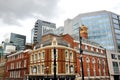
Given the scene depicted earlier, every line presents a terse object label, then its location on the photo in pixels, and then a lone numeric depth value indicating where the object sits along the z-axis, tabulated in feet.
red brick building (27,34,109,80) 69.06
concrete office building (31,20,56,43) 240.64
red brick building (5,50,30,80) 87.41
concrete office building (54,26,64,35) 253.79
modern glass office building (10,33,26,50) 347.78
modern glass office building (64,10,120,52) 145.43
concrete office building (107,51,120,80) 98.21
